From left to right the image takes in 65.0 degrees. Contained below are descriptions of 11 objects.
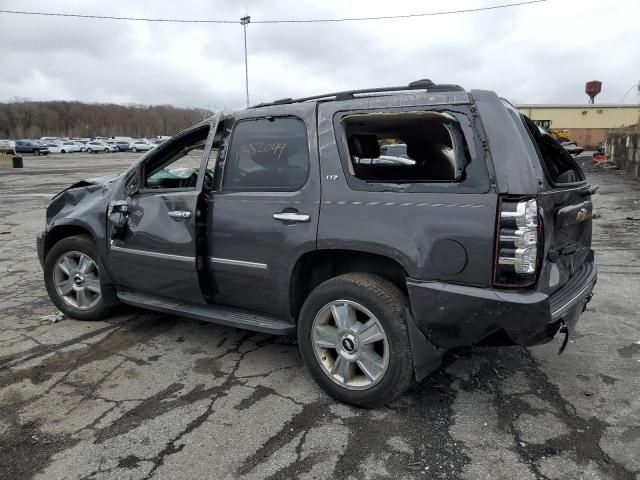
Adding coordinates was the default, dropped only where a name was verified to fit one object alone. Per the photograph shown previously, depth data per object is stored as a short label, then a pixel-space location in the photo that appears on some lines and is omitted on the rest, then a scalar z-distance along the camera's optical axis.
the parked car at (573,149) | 32.42
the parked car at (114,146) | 70.94
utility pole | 36.74
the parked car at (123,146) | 71.81
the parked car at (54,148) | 64.91
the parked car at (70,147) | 67.69
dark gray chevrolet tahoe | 2.57
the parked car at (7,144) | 63.70
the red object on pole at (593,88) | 67.44
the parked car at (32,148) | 59.25
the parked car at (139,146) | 72.50
